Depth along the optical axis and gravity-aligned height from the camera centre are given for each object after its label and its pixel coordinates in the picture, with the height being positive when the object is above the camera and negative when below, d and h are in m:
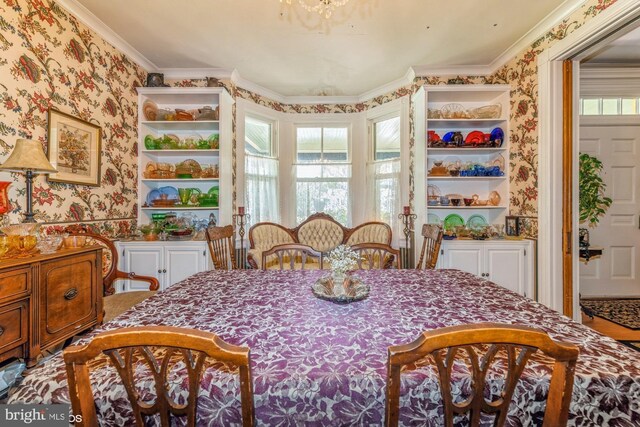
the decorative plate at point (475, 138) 3.29 +0.90
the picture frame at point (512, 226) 3.02 -0.13
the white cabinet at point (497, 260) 2.85 -0.47
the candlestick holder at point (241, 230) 3.45 -0.19
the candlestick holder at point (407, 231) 3.45 -0.20
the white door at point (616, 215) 3.53 -0.01
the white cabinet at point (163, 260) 2.81 -0.46
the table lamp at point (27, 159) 1.62 +0.33
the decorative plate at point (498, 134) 3.24 +0.93
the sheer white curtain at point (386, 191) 3.77 +0.32
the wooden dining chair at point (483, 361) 0.56 -0.31
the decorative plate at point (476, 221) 3.39 -0.08
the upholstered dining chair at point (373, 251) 1.98 -0.26
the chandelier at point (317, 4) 2.27 +1.74
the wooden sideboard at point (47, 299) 1.38 -0.48
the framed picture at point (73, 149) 2.15 +0.54
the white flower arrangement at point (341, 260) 1.32 -0.22
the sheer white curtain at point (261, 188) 3.81 +0.36
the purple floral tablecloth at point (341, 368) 0.70 -0.41
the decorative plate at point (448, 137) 3.31 +0.92
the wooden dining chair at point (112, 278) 2.21 -0.54
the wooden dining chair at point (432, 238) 1.97 -0.17
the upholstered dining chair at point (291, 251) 2.00 -0.26
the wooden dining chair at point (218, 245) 2.00 -0.23
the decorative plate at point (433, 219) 3.40 -0.06
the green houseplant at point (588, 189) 3.10 +0.28
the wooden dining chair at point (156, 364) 0.55 -0.32
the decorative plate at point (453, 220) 3.39 -0.07
